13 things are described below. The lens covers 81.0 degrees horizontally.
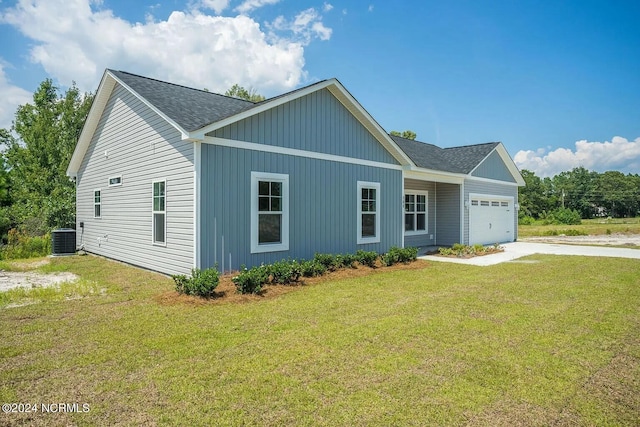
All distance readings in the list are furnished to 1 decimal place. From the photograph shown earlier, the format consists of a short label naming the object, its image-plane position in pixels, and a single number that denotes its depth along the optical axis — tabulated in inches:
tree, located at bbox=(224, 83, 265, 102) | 1476.4
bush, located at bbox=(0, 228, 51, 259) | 513.7
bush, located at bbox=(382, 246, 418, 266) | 417.1
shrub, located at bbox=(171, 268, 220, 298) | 257.9
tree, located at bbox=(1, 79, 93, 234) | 990.4
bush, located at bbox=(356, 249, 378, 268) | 399.5
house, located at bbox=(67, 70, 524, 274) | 317.4
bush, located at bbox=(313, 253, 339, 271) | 360.8
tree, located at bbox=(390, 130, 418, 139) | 1614.2
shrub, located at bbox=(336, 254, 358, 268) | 375.2
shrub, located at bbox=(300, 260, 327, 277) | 335.9
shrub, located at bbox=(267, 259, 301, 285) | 305.9
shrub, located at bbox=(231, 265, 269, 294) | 270.8
